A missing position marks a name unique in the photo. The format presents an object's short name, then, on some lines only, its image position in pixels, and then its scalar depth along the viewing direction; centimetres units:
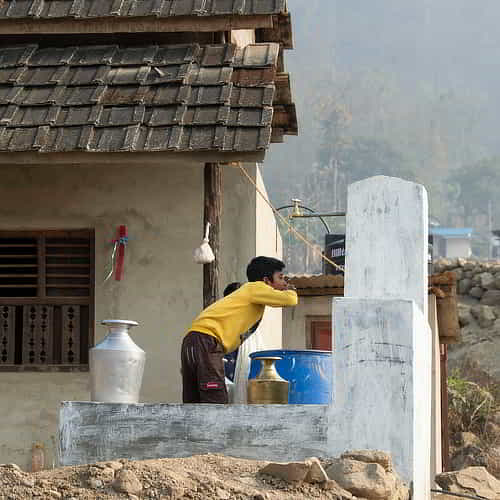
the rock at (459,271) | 5155
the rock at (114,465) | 1058
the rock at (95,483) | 1028
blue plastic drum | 1295
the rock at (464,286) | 5128
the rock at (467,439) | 3535
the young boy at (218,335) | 1316
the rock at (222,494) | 1009
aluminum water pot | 1274
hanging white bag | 1638
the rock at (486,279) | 5106
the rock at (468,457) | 3261
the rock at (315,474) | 1042
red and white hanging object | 1825
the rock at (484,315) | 4950
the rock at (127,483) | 1014
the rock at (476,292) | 5115
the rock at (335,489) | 1034
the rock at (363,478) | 1040
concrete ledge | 1176
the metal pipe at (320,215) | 2441
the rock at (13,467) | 1051
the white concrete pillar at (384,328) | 1139
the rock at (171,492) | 1010
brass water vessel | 1246
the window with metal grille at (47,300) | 1847
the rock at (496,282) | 5107
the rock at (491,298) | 5082
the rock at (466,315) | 4889
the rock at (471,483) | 1446
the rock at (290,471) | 1039
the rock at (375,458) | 1084
